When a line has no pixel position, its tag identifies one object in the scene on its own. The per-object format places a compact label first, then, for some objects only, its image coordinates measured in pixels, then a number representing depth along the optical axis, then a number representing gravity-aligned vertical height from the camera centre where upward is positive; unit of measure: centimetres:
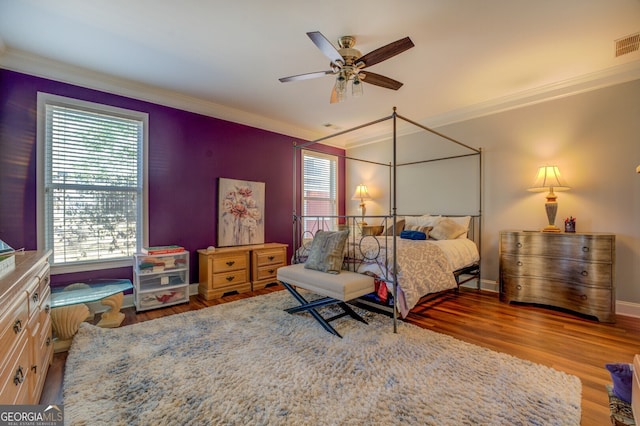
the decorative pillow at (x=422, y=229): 379 -24
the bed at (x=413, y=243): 260 -36
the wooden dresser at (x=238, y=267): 351 -77
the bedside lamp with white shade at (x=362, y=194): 507 +32
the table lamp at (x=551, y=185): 310 +31
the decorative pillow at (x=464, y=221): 378 -12
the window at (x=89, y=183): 280 +30
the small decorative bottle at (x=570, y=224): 308 -13
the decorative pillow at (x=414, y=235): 352 -30
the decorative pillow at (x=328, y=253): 271 -42
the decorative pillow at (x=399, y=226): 415 -21
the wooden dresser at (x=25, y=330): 104 -58
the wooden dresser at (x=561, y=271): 270 -62
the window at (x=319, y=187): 514 +48
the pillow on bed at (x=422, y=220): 392 -12
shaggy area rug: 145 -106
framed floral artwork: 399 -2
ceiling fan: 200 +119
